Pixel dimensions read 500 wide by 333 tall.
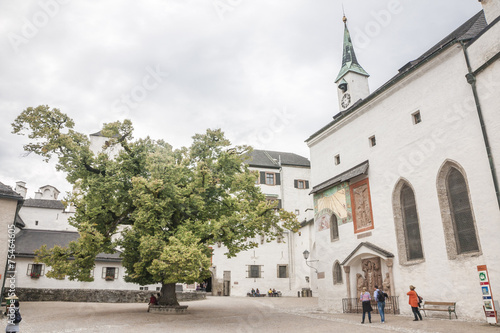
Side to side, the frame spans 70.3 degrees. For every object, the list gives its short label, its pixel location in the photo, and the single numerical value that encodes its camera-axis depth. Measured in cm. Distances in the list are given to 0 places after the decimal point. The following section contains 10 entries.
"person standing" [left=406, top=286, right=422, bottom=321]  1416
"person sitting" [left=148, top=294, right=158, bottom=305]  2009
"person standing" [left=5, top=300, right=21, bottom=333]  873
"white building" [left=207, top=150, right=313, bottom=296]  3784
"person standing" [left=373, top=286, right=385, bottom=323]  1444
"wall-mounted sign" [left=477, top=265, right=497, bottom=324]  1181
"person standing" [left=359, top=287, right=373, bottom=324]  1463
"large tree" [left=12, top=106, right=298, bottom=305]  1575
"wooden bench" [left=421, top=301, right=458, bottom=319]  1389
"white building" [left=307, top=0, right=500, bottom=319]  1351
